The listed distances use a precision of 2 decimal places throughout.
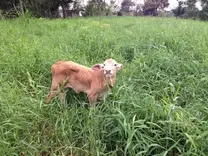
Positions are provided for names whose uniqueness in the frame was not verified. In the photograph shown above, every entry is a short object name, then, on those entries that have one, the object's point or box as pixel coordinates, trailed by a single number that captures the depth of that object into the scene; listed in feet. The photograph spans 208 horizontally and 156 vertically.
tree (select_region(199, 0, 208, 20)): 68.36
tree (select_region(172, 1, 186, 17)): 91.66
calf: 9.12
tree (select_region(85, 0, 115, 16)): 71.07
